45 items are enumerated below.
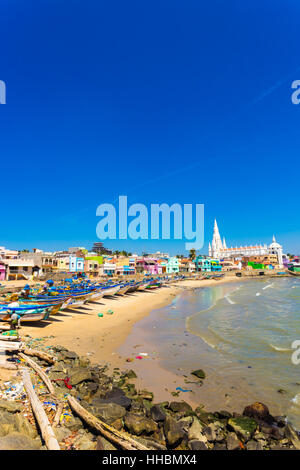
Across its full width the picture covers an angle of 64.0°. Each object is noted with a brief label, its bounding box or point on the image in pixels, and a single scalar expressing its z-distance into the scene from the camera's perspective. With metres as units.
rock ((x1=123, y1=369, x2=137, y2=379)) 9.70
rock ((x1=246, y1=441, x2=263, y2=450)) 5.83
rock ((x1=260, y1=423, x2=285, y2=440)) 6.41
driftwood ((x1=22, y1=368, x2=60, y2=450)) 4.65
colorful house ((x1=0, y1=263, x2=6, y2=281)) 55.06
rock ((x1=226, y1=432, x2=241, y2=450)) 5.75
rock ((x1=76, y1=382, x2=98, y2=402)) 7.42
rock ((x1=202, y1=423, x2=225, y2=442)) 6.01
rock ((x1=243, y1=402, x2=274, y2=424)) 7.14
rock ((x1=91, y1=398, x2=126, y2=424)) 6.20
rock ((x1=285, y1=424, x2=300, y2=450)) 6.12
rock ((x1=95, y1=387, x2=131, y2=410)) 7.04
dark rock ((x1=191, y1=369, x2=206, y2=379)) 10.00
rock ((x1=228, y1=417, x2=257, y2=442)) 6.22
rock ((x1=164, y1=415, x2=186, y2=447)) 5.64
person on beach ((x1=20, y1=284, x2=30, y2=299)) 21.27
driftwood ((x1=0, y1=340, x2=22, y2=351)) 9.14
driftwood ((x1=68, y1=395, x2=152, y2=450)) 4.79
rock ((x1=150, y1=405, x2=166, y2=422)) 6.54
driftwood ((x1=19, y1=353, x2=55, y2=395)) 7.04
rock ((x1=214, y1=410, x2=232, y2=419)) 7.07
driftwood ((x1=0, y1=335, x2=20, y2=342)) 10.02
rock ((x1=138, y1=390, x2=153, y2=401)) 8.05
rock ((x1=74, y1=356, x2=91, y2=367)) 10.09
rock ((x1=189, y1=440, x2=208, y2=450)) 5.63
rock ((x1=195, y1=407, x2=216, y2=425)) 6.86
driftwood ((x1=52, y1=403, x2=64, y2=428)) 5.52
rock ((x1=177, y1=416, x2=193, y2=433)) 6.28
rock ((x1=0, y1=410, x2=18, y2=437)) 4.76
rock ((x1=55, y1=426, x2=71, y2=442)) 5.10
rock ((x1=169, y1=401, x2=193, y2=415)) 7.27
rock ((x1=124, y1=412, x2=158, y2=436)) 5.89
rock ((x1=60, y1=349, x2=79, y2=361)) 10.61
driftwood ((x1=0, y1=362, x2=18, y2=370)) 8.00
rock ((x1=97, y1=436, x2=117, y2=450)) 4.91
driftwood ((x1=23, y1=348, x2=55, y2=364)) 9.50
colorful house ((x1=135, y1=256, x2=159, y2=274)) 92.00
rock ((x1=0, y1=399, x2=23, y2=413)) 5.64
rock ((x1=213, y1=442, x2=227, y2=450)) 5.70
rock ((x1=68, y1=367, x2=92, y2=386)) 8.14
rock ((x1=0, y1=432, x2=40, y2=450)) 4.34
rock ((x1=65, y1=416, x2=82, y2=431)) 5.47
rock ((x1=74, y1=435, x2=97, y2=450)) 4.88
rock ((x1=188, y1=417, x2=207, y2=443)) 5.95
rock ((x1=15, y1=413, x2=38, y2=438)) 4.99
